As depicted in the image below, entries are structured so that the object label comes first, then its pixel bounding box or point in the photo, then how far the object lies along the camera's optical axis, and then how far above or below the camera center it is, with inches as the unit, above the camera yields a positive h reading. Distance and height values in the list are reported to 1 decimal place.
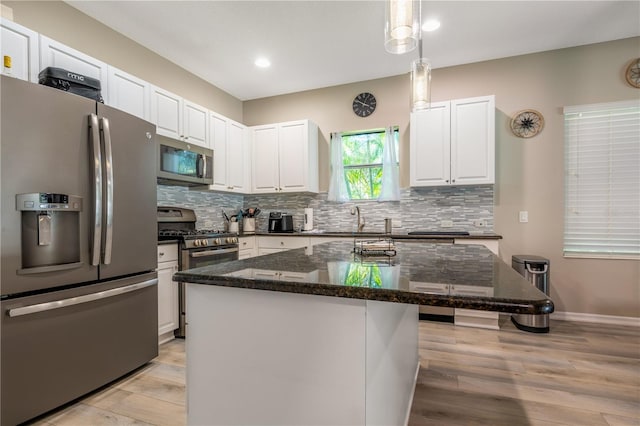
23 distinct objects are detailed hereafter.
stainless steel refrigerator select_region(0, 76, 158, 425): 63.1 -7.8
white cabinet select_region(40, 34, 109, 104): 84.4 +44.5
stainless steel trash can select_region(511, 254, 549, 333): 116.9 -26.5
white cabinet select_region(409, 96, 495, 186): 132.7 +30.1
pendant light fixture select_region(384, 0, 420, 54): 56.3 +34.7
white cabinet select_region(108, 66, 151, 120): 102.6 +41.4
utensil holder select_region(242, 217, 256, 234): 168.4 -6.9
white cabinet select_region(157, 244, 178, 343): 105.2 -27.9
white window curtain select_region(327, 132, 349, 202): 167.8 +20.0
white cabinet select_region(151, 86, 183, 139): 117.3 +39.5
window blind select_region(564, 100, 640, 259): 126.0 +12.8
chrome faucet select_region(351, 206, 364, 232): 161.8 -2.4
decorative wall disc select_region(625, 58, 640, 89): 126.0 +55.9
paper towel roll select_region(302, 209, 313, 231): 167.3 -4.3
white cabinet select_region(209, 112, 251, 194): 149.0 +29.4
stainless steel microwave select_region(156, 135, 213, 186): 116.6 +20.2
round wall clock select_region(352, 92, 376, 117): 162.1 +56.6
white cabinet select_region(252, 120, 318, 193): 161.6 +29.4
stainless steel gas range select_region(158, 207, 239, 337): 111.3 -11.3
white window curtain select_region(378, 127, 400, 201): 156.6 +21.1
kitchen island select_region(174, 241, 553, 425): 34.9 -15.4
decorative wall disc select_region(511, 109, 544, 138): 137.3 +39.2
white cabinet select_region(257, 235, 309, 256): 147.8 -14.8
